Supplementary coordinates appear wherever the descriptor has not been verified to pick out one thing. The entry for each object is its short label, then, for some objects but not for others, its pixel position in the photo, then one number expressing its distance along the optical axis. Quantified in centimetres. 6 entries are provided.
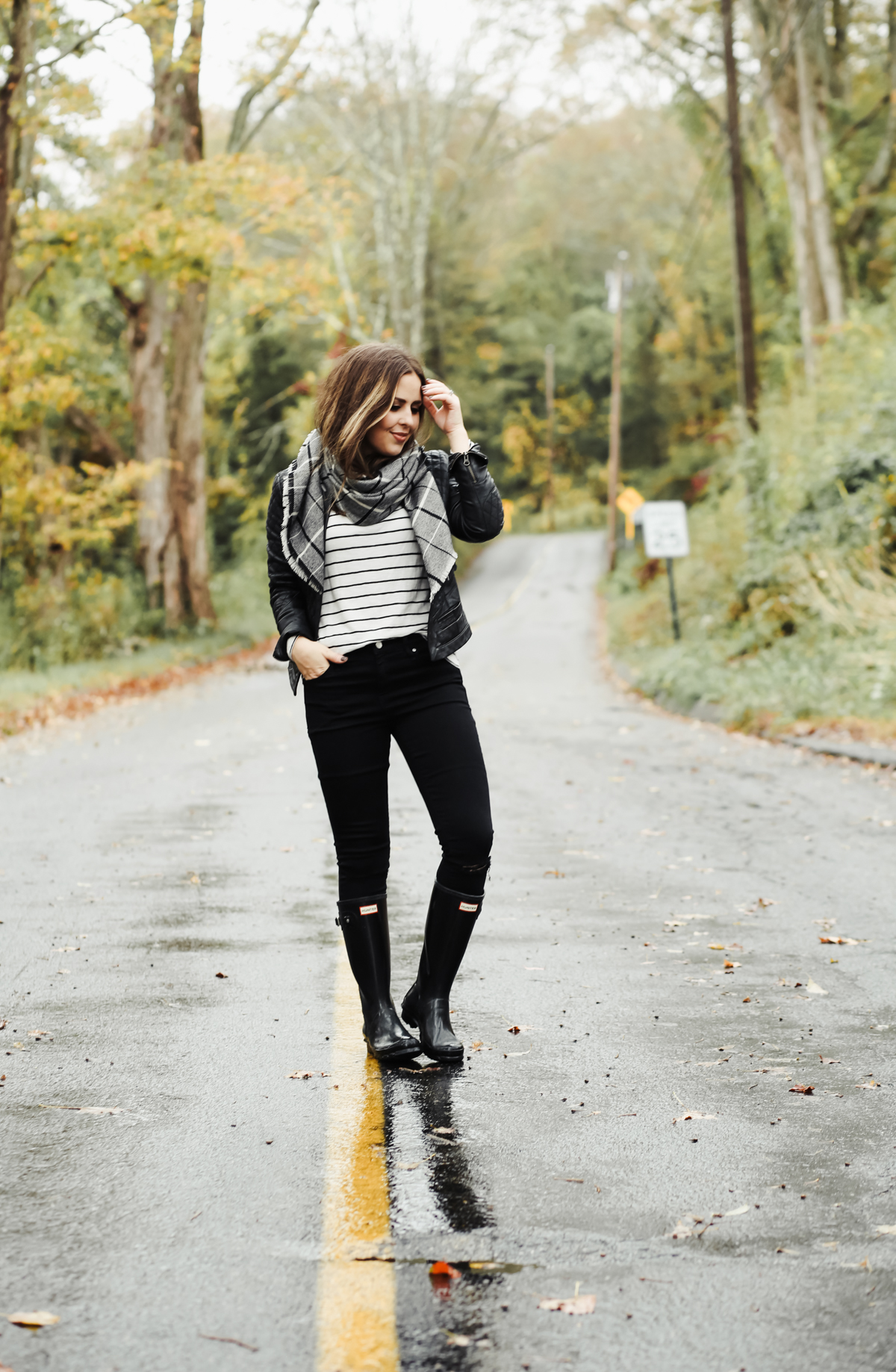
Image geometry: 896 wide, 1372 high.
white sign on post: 2414
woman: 423
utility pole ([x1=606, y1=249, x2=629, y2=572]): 4888
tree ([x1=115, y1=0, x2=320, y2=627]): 2588
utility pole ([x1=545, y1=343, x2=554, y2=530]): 7112
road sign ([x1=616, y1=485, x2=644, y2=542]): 3556
